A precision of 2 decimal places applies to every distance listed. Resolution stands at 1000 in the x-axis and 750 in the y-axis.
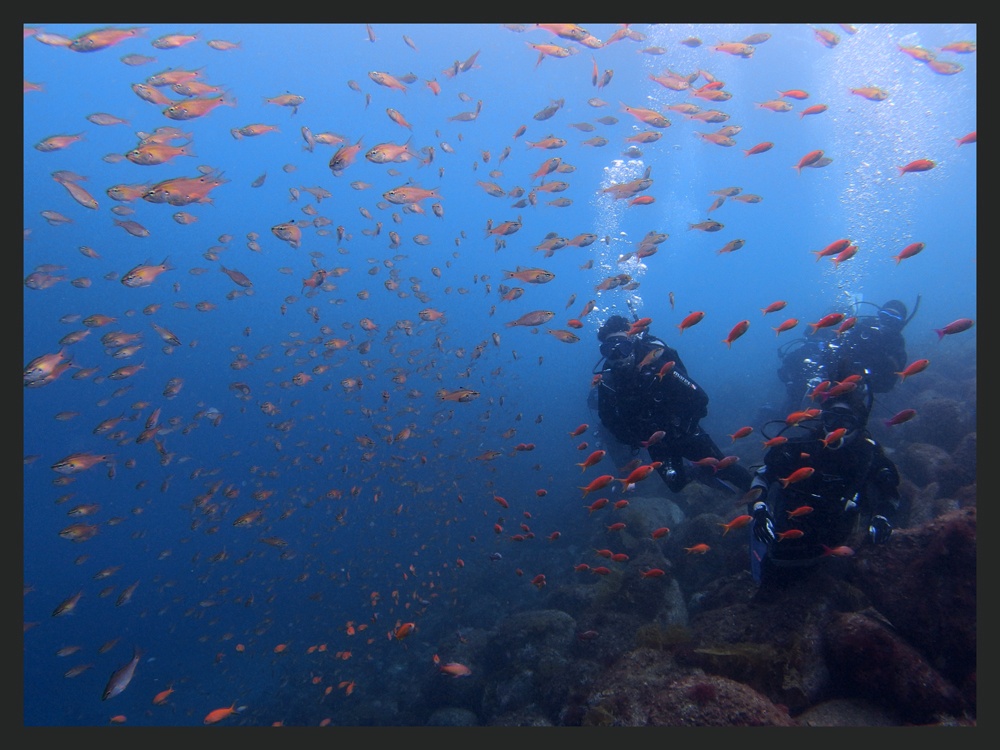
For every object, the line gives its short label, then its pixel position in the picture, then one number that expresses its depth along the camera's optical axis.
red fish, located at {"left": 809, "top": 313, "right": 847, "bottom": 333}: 5.88
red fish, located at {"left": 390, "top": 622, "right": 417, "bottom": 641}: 5.71
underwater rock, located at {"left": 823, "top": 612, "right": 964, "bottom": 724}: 3.79
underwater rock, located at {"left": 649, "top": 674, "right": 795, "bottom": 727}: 3.77
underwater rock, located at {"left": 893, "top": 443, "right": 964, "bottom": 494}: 7.34
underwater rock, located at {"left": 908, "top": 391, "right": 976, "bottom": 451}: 9.29
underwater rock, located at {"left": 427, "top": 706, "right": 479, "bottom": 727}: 7.39
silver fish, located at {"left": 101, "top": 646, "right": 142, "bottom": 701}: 4.87
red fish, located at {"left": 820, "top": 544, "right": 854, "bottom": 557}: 4.88
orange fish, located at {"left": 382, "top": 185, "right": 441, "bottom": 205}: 6.81
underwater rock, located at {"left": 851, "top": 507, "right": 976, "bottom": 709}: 4.13
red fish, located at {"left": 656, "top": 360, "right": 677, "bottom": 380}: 6.30
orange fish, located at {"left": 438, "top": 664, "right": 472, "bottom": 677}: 5.14
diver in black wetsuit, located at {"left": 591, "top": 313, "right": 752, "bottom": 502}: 7.43
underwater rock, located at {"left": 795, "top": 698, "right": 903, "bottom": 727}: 3.96
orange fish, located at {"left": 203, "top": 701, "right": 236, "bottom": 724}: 5.50
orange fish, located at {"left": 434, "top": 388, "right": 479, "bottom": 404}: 6.44
